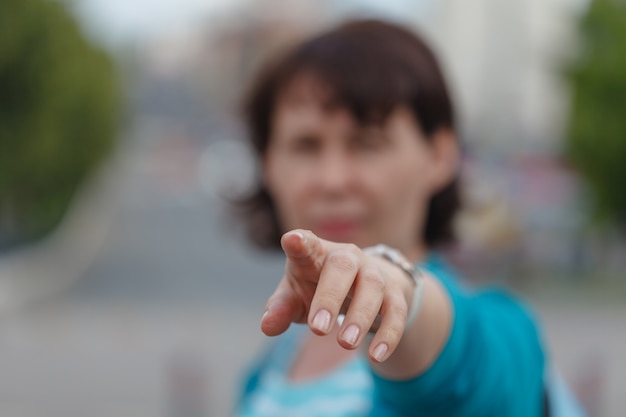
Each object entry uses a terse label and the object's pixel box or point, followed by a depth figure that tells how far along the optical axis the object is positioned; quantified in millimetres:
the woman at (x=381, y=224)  1013
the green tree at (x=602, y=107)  11875
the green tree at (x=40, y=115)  11211
